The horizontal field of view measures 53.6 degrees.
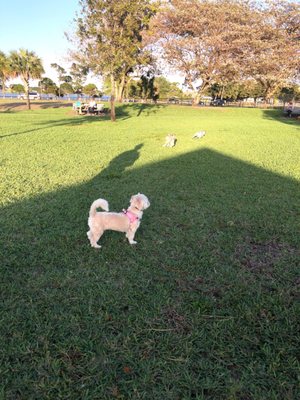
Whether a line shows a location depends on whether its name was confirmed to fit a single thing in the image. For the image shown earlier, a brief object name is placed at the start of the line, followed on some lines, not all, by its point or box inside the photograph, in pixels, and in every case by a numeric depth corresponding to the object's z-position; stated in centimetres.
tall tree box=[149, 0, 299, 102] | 2981
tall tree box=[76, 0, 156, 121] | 1465
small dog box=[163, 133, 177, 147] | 1031
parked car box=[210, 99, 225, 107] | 4825
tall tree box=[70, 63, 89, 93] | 5180
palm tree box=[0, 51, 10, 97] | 3360
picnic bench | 2219
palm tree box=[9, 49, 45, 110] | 2930
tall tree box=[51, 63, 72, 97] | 6650
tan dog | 339
